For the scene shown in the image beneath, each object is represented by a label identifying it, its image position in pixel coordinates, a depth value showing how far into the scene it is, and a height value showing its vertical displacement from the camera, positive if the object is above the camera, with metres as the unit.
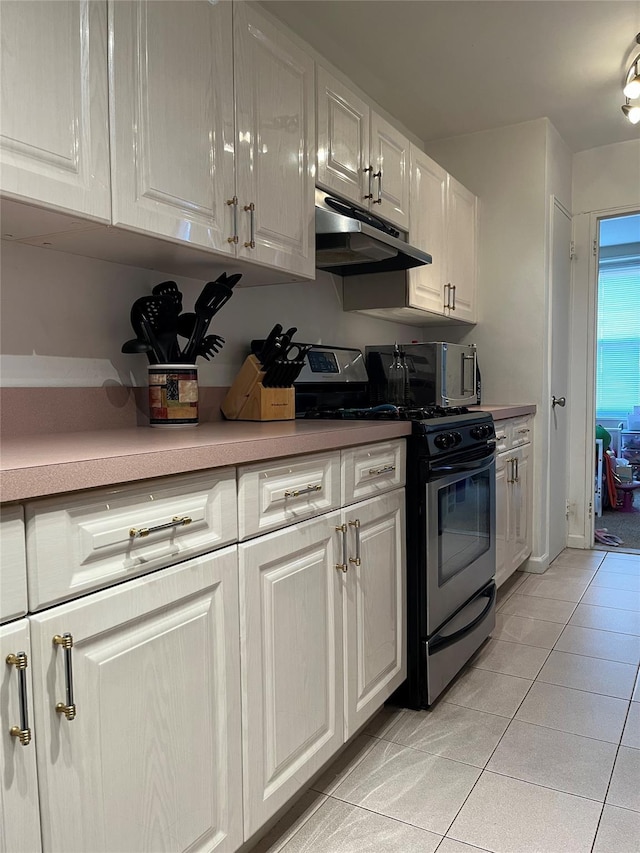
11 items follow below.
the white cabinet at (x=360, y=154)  2.09 +0.89
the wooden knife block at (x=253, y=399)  1.98 -0.02
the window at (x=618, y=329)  6.49 +0.64
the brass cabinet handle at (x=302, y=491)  1.37 -0.23
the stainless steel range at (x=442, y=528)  1.93 -0.47
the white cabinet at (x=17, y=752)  0.81 -0.47
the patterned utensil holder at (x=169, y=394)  1.65 +0.00
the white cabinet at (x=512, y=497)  2.92 -0.54
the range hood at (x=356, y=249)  2.00 +0.54
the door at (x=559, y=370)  3.57 +0.12
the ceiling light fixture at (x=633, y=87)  2.60 +1.27
